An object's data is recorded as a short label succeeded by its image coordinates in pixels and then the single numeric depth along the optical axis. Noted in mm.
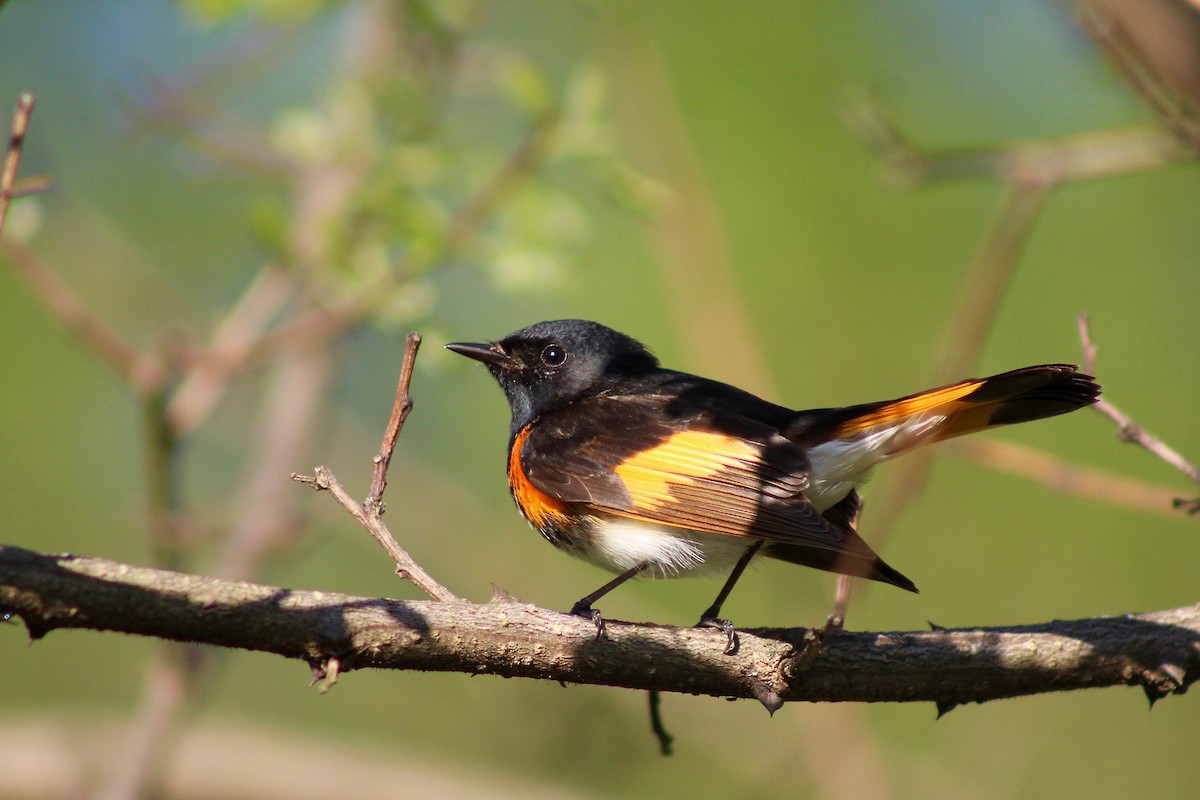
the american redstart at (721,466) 5609
